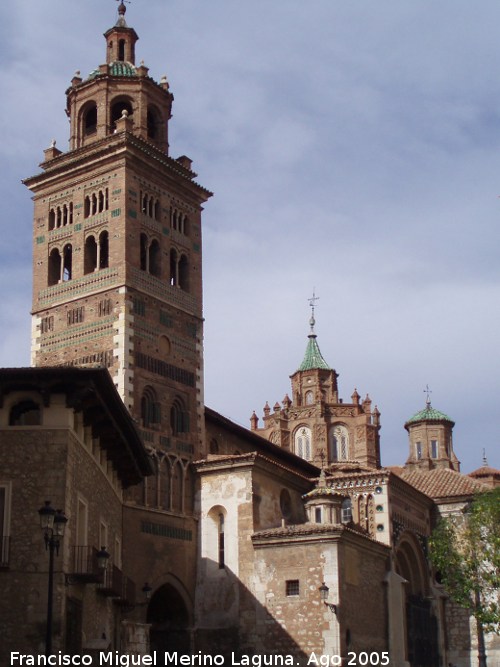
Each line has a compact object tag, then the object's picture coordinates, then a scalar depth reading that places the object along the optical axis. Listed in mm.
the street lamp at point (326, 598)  39031
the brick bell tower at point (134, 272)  42000
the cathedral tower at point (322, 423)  79125
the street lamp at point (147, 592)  39000
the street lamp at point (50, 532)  19062
